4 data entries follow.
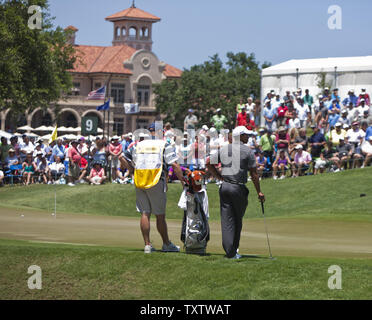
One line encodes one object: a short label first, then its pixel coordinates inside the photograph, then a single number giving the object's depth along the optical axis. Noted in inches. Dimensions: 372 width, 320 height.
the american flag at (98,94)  1798.7
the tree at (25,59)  1565.9
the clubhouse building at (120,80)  4320.9
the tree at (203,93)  3486.7
